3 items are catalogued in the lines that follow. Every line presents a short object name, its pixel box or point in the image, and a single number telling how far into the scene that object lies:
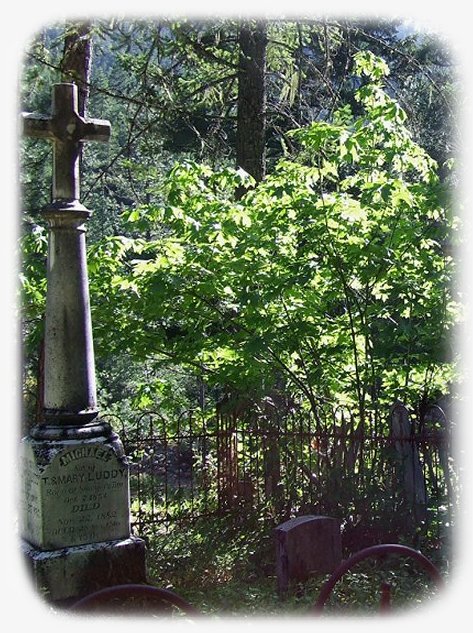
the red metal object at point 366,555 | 2.94
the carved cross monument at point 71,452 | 5.38
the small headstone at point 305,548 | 5.82
